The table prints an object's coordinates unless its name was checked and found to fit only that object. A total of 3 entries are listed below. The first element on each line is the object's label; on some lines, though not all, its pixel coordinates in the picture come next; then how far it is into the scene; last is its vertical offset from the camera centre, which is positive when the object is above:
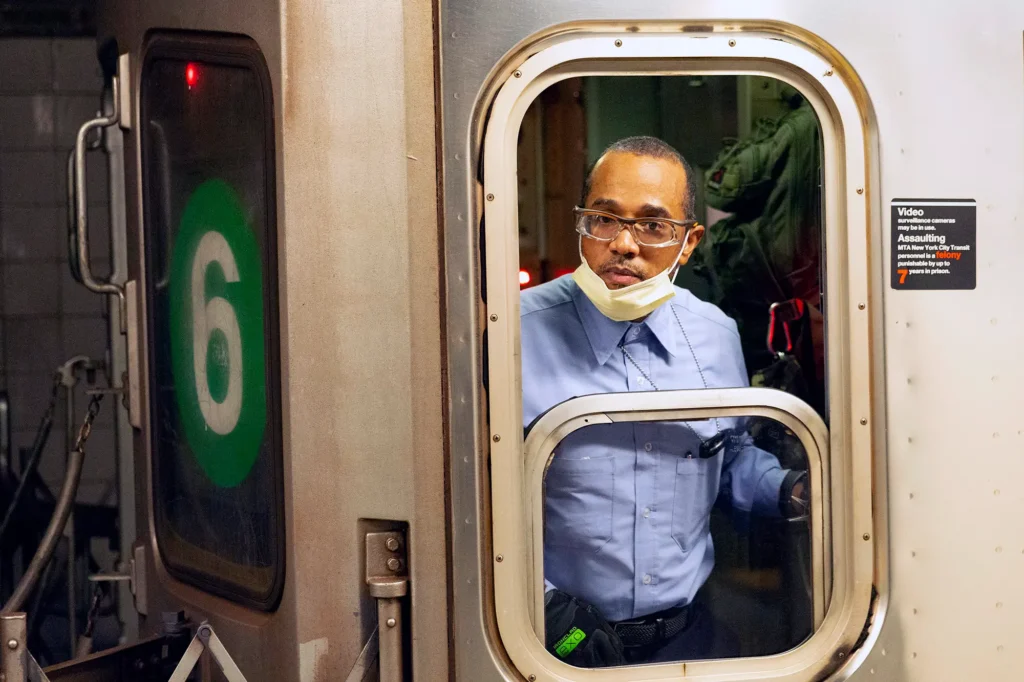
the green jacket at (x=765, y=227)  3.02 +0.10
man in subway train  3.00 -0.16
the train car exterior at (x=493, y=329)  2.96 -0.03
